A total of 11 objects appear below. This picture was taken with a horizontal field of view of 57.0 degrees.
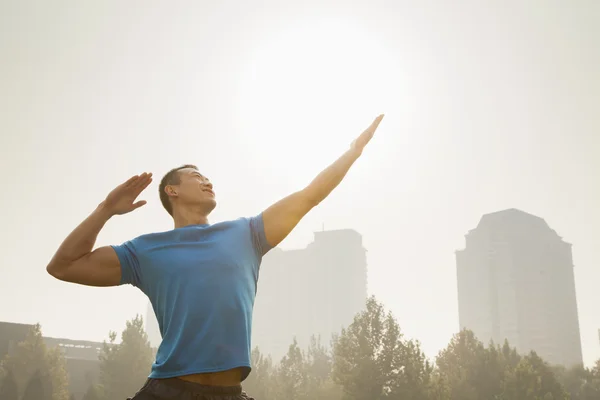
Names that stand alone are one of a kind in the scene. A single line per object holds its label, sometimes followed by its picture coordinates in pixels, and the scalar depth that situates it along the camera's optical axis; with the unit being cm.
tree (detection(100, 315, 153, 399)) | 3881
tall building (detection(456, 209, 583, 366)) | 14212
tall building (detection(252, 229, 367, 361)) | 19638
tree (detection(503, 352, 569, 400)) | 3669
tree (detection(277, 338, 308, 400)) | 3884
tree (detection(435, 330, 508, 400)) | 3866
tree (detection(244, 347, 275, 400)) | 4142
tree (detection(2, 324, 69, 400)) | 4025
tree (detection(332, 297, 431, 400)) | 3031
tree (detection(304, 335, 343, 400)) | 3819
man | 302
